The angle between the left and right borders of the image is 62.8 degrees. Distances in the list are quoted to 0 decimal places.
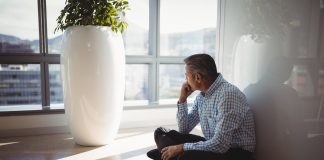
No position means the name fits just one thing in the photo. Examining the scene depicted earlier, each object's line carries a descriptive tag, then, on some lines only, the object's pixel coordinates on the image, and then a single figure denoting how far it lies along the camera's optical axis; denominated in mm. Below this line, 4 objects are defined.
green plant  2461
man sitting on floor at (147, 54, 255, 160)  1443
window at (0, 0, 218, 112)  3143
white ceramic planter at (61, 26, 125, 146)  2469
